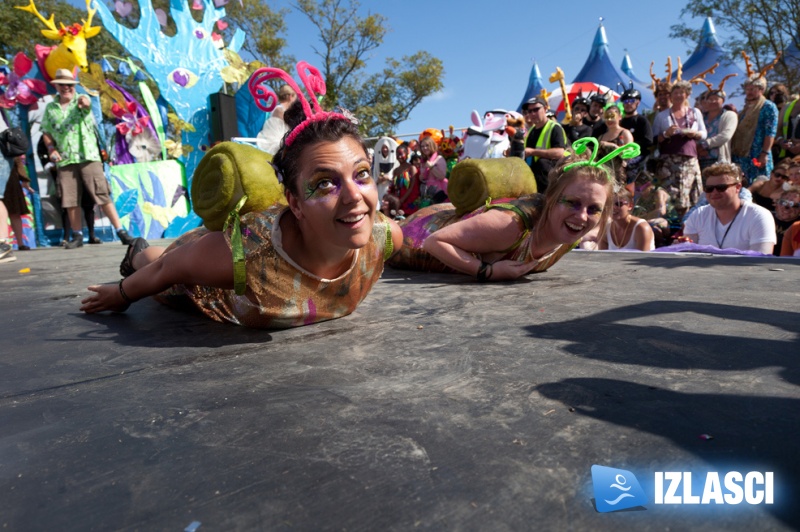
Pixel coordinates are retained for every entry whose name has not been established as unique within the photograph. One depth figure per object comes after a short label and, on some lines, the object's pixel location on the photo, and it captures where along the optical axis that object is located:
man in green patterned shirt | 6.50
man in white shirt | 4.19
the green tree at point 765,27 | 16.14
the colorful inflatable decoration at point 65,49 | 7.22
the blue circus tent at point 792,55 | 16.21
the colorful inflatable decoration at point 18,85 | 7.06
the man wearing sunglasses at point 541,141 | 5.40
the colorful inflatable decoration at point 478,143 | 8.28
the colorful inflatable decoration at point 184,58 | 8.84
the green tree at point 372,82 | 20.89
